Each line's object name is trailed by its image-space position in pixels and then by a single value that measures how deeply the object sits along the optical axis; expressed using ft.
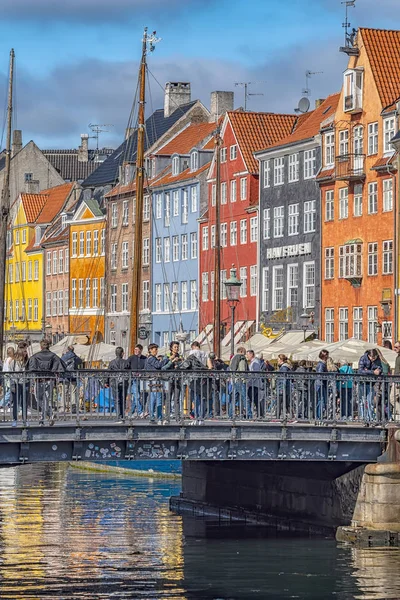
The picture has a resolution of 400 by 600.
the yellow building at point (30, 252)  408.05
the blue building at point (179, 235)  312.71
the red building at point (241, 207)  282.36
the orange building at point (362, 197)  230.07
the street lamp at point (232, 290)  176.04
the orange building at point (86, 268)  363.76
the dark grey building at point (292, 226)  256.11
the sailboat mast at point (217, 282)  202.80
